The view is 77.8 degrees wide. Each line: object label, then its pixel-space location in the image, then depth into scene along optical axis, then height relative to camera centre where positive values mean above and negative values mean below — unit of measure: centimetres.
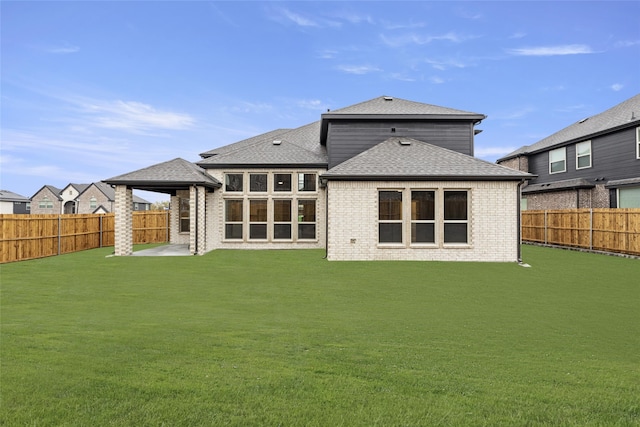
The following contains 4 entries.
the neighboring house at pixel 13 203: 5781 +259
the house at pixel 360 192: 1493 +116
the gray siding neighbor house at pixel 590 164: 2045 +338
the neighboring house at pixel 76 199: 6120 +321
